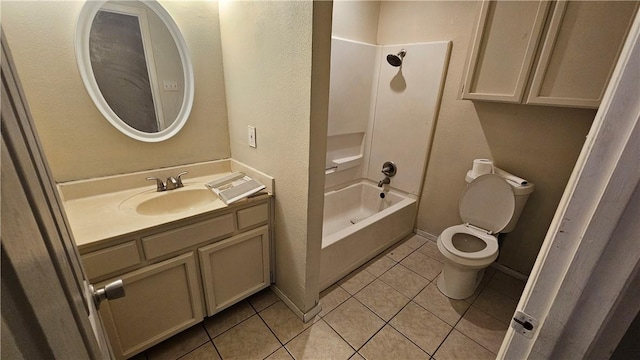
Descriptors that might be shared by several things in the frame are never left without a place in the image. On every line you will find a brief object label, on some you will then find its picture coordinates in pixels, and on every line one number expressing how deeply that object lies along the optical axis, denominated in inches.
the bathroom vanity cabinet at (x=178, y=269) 42.9
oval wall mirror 49.0
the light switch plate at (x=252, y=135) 61.0
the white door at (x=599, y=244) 12.9
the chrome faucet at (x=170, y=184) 58.9
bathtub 71.6
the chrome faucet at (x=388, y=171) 100.7
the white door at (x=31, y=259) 8.7
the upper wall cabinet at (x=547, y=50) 50.4
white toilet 65.9
